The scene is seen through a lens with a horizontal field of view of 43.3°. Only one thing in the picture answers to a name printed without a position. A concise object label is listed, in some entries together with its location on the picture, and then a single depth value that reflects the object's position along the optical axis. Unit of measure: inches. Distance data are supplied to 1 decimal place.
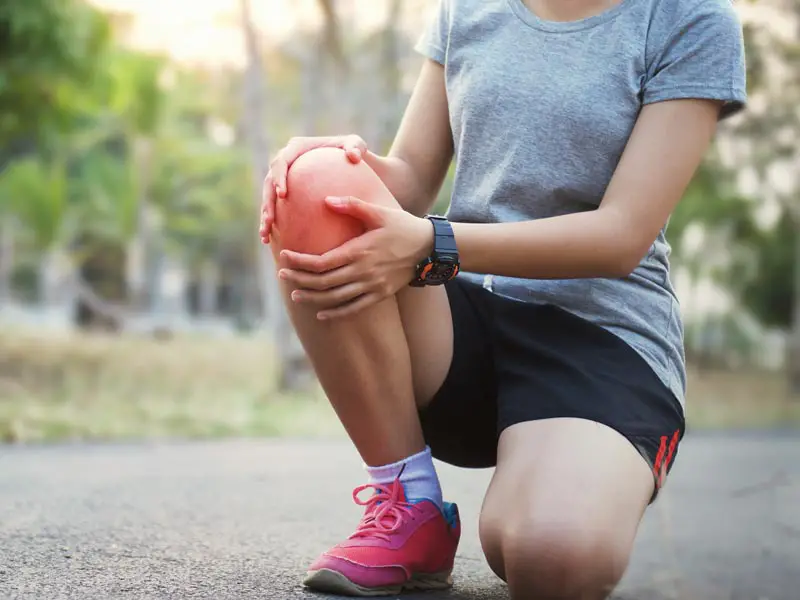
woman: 63.5
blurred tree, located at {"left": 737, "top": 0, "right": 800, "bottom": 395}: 389.4
